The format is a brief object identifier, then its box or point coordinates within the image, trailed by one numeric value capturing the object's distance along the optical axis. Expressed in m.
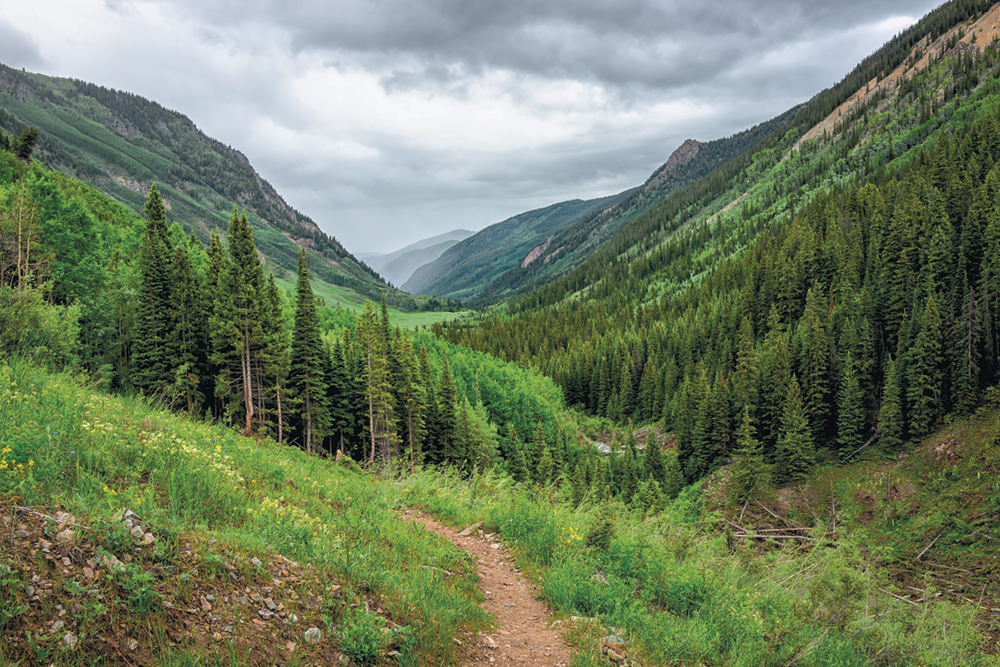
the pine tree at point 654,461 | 63.81
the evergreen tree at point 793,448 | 54.72
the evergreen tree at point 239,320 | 31.84
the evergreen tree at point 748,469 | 53.53
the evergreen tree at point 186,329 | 32.62
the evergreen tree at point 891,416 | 51.41
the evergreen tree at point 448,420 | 50.12
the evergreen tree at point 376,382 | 39.28
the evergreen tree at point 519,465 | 58.53
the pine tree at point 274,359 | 33.88
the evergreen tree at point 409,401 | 44.28
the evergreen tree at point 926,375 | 50.41
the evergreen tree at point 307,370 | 38.31
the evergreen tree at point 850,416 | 55.44
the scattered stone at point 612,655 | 7.45
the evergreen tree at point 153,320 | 31.80
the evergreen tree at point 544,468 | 52.30
